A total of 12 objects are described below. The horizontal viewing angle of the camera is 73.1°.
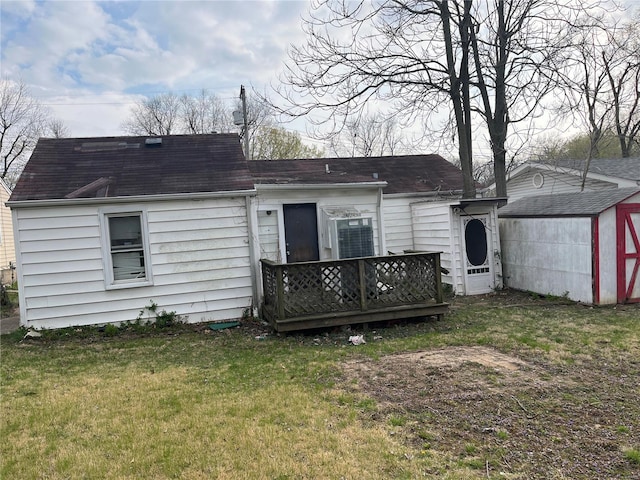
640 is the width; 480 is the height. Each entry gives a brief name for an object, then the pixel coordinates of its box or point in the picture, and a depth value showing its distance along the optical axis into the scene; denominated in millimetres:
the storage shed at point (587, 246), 8438
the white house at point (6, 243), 15680
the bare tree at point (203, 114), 34719
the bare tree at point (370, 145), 30261
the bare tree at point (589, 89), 12261
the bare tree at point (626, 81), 16453
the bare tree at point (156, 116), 35469
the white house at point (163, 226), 7676
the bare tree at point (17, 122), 27781
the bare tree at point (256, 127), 28750
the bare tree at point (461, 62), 11352
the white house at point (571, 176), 13977
